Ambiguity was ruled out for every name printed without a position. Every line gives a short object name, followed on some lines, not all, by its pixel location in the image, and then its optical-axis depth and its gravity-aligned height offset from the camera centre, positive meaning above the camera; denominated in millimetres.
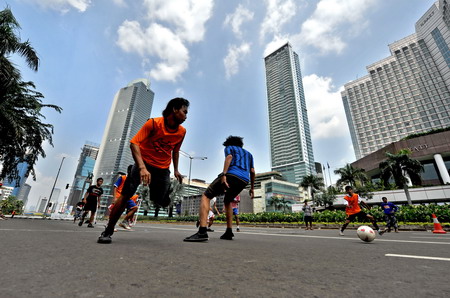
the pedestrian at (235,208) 10778 +733
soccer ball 3840 -156
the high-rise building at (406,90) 88438 +62509
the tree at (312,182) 46000 +8887
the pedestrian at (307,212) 13000 +739
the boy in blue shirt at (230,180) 3701 +732
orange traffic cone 10153 +7
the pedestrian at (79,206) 13977 +911
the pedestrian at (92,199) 8289 +781
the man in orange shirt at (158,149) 2852 +1018
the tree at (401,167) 28984 +7919
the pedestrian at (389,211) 10203 +706
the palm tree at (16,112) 12273 +6971
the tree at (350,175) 39750 +9118
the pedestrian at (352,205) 7382 +699
